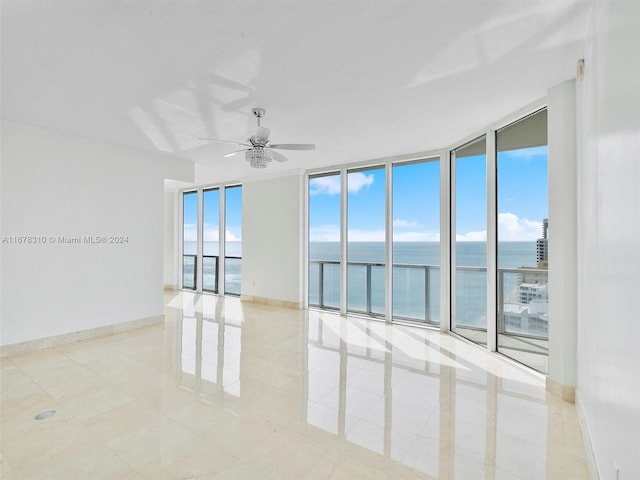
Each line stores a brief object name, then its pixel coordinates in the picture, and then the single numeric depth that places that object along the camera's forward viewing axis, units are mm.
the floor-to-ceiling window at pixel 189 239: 8383
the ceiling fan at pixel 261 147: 3439
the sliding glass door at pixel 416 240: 5195
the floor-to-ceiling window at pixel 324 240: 6207
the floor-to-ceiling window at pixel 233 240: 7738
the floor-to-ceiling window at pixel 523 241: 3348
